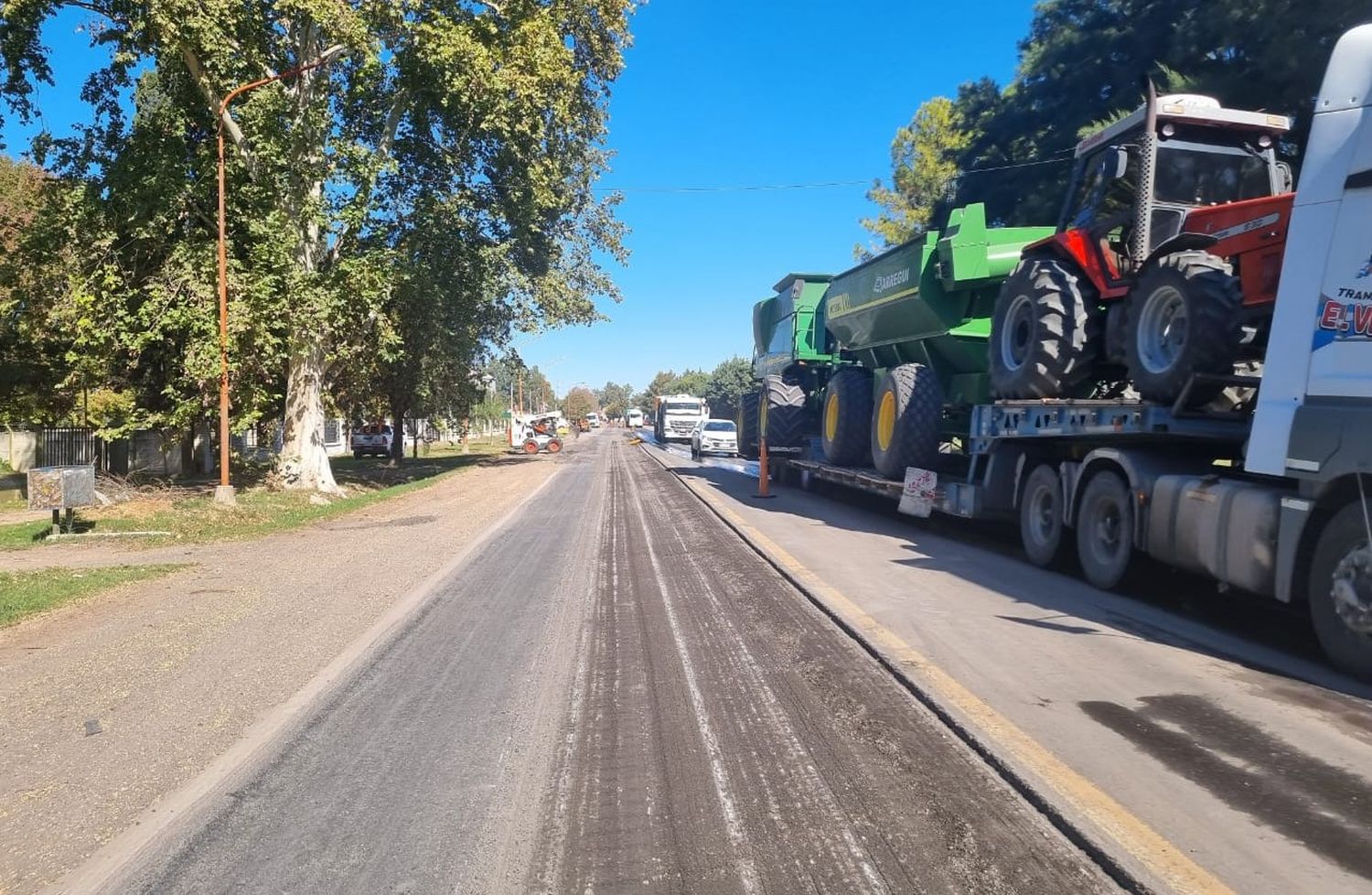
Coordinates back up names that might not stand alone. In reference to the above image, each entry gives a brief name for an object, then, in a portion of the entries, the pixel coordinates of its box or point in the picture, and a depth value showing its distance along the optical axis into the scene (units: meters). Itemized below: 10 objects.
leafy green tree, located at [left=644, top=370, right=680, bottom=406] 169.00
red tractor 7.73
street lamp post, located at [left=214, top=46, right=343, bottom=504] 17.48
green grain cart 12.48
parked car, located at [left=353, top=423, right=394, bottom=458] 45.85
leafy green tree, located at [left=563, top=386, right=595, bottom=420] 169.23
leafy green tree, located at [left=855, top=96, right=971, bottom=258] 45.09
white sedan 37.06
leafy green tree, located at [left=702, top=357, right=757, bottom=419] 93.06
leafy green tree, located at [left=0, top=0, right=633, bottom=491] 19.12
